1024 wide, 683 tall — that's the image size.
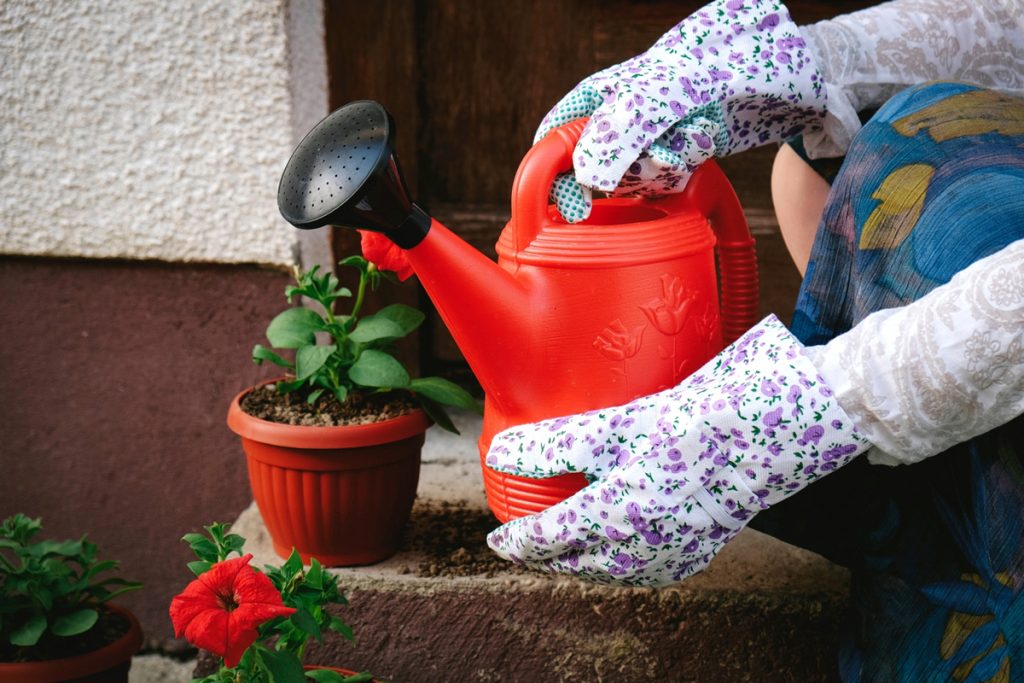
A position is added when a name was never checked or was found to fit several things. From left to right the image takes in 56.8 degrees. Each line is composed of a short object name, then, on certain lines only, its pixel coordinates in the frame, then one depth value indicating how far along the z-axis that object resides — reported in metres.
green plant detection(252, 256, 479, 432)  1.13
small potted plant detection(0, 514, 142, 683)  1.17
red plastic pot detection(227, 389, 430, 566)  1.10
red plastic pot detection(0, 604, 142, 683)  1.16
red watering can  0.83
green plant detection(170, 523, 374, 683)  0.83
